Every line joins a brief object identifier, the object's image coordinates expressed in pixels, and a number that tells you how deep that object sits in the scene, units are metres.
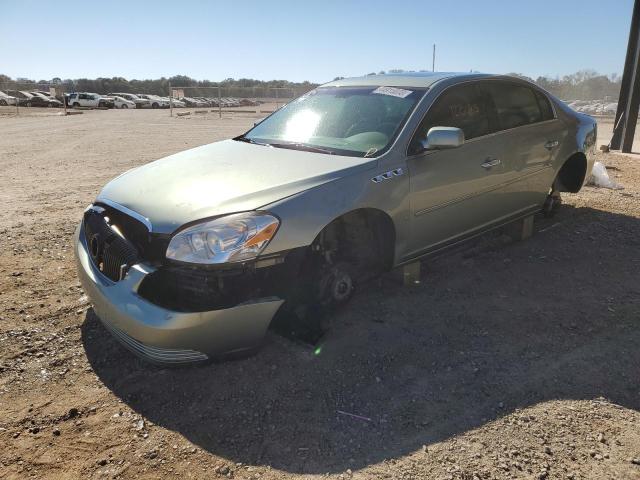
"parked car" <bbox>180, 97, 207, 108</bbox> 50.62
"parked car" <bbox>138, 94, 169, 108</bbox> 49.07
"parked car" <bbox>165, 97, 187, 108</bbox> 47.12
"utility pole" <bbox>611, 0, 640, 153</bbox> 10.52
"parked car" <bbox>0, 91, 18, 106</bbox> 44.34
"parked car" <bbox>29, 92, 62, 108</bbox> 44.03
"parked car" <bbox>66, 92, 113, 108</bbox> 43.53
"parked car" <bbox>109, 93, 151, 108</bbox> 48.32
